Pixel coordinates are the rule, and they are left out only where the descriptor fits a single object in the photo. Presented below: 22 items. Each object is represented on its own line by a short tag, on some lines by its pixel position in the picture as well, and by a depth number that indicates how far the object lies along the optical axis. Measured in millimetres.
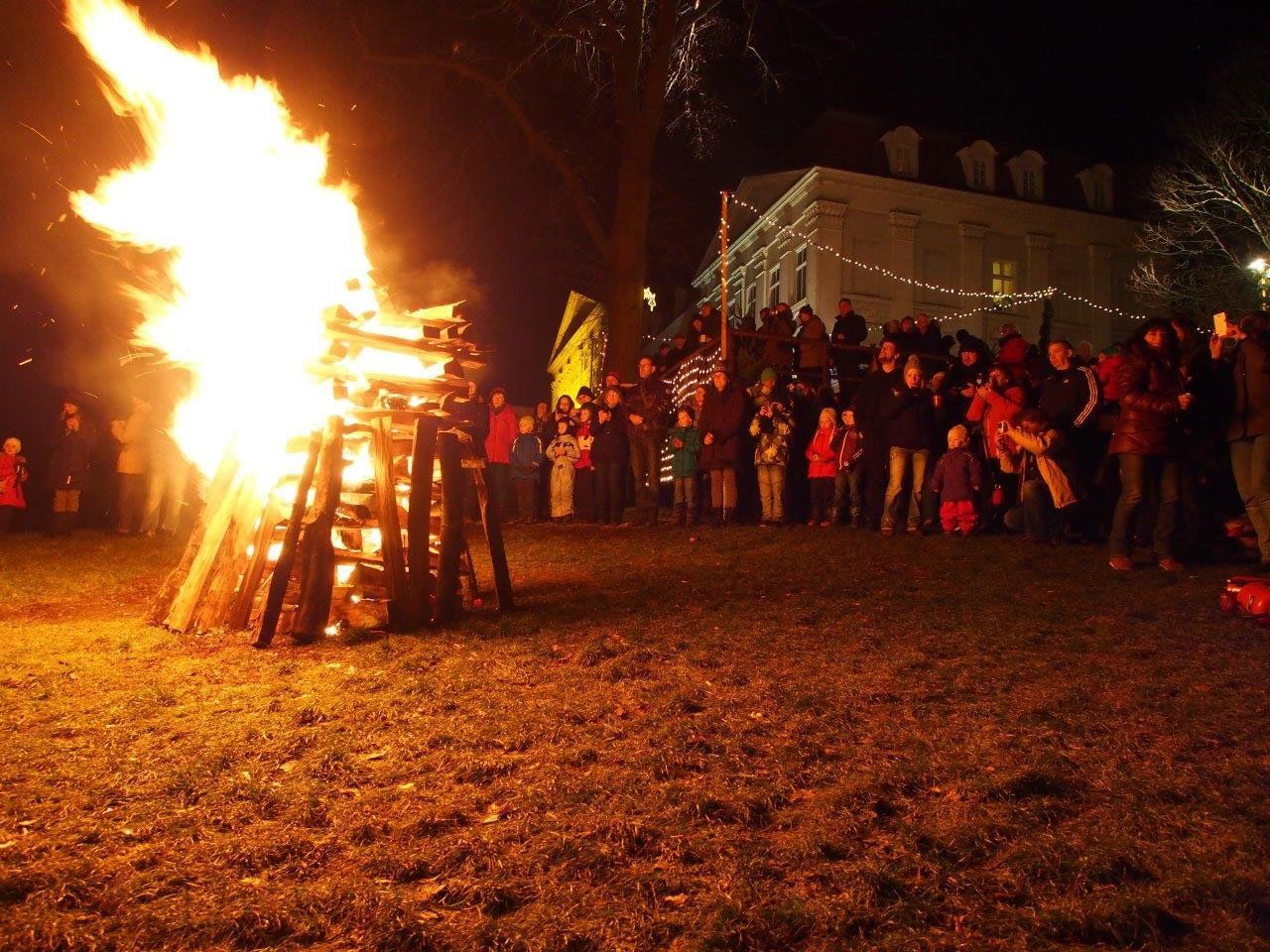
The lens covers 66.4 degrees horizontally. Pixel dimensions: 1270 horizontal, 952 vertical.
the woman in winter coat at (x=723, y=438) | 13328
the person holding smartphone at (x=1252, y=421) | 8117
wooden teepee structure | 6891
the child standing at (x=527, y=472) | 15469
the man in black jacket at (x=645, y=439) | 14570
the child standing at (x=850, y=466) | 12578
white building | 34188
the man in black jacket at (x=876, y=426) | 12078
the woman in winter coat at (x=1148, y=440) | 8617
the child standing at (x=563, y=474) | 15062
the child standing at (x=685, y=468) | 14031
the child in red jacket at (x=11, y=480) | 13719
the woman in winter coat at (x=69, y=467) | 14023
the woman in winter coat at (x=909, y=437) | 11680
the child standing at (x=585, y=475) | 14969
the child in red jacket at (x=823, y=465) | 12781
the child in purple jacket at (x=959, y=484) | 11273
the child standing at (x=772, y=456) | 13039
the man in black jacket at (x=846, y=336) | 18000
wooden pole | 17022
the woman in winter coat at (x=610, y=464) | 14430
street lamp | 24917
